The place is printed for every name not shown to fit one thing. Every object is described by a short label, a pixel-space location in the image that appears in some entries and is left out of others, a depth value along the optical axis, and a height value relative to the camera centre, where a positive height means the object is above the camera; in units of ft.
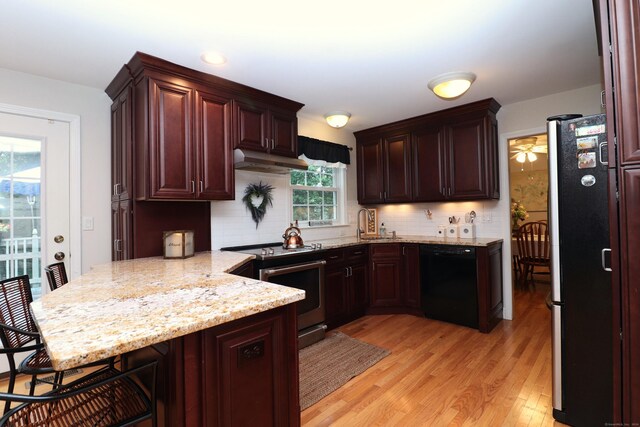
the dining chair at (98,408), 3.42 -2.20
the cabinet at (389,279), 12.65 -2.60
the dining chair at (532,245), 15.99 -1.70
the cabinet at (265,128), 9.52 +2.88
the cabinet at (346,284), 11.09 -2.58
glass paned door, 8.10 +0.33
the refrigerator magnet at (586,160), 5.55 +0.92
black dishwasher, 10.91 -2.55
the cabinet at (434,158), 11.51 +2.34
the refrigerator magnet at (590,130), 5.46 +1.46
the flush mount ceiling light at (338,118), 11.90 +3.76
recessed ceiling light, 7.55 +3.97
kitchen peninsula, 3.00 -1.30
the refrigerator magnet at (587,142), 5.54 +1.24
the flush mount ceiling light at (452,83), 8.77 +3.68
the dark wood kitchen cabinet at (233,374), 3.47 -1.90
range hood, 9.14 +1.70
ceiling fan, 16.29 +3.58
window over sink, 12.97 +0.91
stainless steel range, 9.06 -1.76
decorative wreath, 11.15 +0.69
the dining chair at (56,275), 5.70 -1.05
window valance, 12.66 +2.83
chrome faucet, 14.55 -0.08
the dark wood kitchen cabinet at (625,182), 3.44 +0.33
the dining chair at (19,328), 4.61 -1.66
